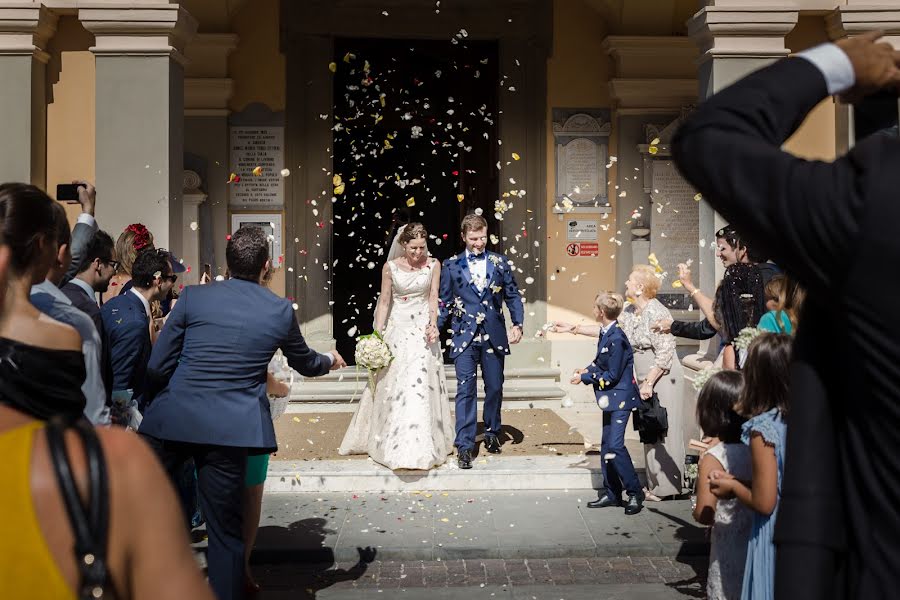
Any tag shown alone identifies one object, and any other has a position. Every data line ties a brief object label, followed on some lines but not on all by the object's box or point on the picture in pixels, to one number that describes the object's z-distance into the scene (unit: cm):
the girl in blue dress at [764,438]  375
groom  910
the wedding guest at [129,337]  550
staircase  1182
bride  859
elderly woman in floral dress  751
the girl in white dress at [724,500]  445
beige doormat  933
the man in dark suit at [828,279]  156
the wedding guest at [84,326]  376
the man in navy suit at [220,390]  491
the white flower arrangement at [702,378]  529
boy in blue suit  738
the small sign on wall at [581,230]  1247
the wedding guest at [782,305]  530
